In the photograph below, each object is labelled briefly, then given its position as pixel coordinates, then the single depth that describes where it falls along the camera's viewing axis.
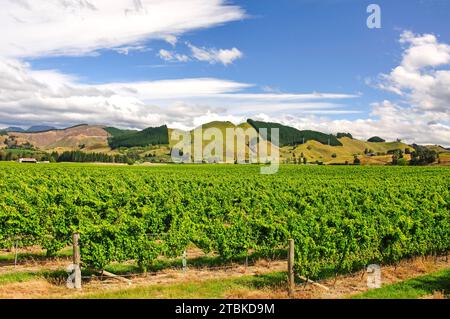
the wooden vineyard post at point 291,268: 12.92
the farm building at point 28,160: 140.75
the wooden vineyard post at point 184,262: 15.36
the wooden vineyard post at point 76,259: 13.38
